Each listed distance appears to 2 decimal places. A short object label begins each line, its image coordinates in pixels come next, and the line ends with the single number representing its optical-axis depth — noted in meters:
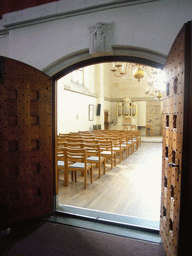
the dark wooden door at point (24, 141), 2.78
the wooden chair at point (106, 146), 5.41
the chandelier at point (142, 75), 5.75
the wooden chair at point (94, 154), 4.78
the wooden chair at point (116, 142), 6.09
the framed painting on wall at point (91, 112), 13.42
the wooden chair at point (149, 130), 17.22
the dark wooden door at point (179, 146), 1.60
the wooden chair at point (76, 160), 4.15
